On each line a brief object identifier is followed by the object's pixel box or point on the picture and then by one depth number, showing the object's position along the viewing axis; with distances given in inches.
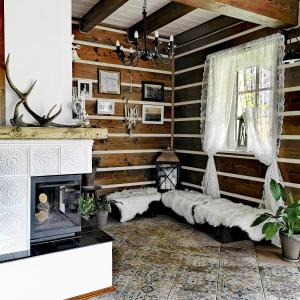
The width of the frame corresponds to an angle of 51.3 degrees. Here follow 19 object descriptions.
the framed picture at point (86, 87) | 181.5
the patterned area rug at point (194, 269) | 103.7
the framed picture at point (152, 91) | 205.8
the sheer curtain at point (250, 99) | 150.3
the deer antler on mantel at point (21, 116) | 95.3
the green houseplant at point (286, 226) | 125.5
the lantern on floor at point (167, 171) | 203.5
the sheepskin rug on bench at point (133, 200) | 178.5
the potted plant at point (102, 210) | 171.5
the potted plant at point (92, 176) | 173.8
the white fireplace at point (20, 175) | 96.3
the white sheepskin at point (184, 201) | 170.6
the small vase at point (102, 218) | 171.9
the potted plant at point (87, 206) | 160.7
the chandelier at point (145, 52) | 130.4
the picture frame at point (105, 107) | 189.3
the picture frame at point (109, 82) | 189.3
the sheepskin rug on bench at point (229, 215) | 142.9
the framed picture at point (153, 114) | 207.3
